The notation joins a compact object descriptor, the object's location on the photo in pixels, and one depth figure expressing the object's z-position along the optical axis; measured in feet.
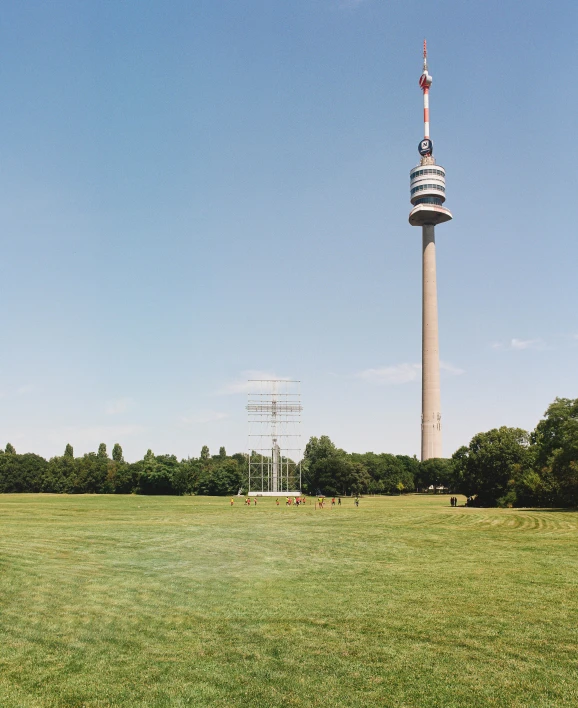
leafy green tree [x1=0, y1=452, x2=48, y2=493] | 489.26
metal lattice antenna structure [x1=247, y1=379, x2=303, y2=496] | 406.00
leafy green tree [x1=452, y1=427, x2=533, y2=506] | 273.13
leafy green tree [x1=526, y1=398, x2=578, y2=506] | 216.13
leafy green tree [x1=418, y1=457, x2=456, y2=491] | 538.88
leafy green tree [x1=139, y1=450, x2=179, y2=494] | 452.35
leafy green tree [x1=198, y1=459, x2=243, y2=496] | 436.76
